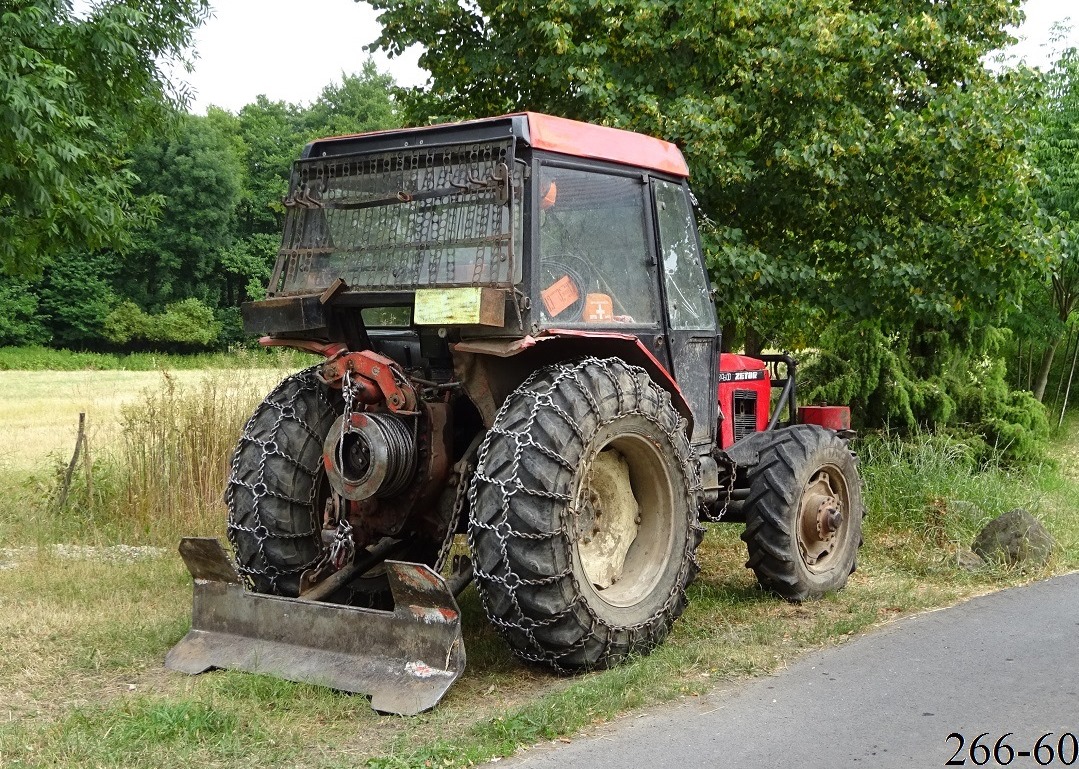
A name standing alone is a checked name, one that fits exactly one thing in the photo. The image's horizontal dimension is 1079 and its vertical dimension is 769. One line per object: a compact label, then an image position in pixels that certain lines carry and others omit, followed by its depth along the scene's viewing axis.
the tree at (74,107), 8.14
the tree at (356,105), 52.72
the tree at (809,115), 8.99
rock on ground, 7.62
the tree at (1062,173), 14.27
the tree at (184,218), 42.06
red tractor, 5.03
